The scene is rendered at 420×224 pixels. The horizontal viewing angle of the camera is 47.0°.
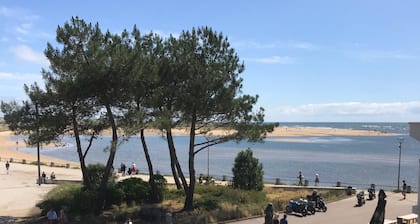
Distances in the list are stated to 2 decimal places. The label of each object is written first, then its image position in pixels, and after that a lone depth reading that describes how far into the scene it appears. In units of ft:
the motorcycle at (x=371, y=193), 103.96
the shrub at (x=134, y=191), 89.56
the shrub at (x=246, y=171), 109.29
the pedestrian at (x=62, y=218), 72.74
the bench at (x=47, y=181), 134.51
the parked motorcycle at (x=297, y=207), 81.51
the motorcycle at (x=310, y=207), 82.48
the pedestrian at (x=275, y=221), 61.00
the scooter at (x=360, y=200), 95.02
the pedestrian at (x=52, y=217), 72.08
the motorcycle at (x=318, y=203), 86.02
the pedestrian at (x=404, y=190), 111.09
